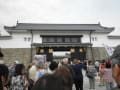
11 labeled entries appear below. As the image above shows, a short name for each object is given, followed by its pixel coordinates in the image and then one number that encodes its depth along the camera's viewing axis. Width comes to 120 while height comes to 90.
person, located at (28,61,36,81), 3.29
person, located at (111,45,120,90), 0.89
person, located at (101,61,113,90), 4.17
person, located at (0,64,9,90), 2.11
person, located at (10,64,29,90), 2.56
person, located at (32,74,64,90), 0.77
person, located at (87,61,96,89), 5.44
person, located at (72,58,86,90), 3.95
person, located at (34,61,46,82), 2.95
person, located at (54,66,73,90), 1.24
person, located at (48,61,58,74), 2.90
